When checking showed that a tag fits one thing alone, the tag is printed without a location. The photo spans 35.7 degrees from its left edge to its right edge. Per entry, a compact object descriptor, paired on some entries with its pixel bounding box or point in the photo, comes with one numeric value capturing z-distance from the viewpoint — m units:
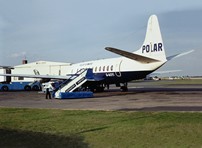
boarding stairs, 35.71
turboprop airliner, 35.44
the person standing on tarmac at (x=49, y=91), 32.84
